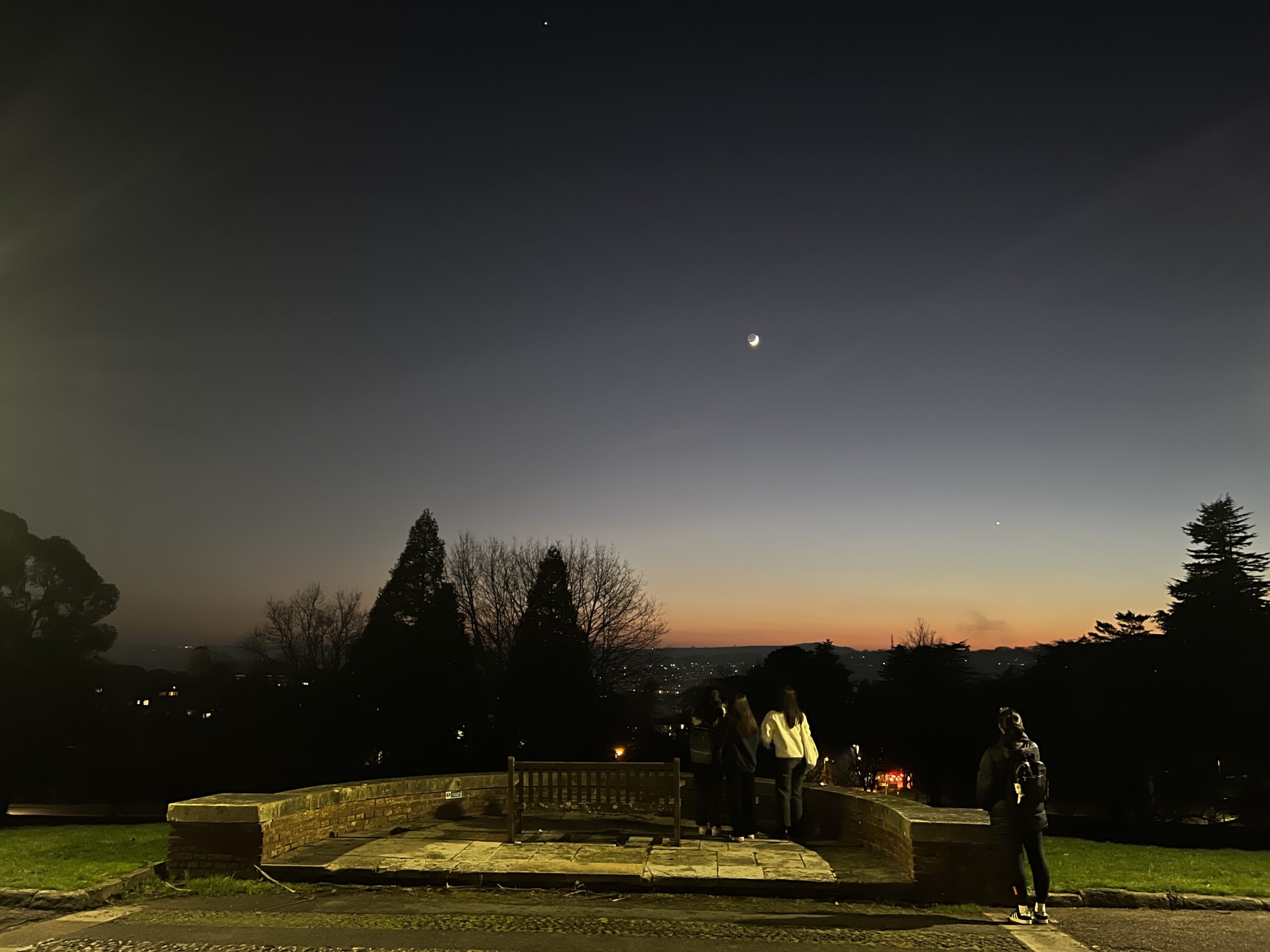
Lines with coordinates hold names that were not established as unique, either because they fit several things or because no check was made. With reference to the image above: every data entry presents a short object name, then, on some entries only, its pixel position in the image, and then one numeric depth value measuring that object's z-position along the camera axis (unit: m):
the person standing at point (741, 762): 9.73
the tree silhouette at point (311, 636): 51.53
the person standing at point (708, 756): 9.85
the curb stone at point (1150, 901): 7.58
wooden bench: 9.63
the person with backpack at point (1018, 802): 7.11
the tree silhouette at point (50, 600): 33.53
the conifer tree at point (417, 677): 34.75
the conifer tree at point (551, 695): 34.03
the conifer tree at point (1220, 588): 36.28
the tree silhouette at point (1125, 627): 45.81
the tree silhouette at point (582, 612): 37.28
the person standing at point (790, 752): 9.70
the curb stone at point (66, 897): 7.23
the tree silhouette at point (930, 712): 42.84
